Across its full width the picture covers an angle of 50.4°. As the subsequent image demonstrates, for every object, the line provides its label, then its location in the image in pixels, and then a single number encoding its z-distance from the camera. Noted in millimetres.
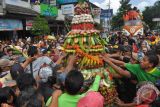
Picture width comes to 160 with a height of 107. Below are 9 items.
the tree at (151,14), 37047
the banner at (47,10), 15249
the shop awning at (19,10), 11592
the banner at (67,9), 18270
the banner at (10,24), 11590
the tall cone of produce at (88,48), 2479
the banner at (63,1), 19656
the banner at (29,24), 13322
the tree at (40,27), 12315
